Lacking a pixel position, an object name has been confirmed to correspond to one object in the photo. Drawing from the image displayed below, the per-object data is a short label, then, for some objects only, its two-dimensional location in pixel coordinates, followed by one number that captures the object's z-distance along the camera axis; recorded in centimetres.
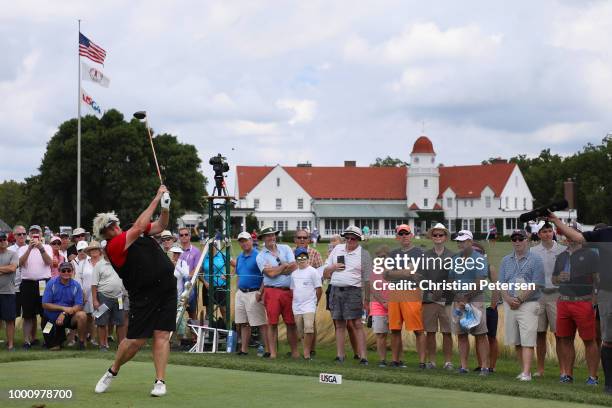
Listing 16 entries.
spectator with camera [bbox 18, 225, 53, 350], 1694
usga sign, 1015
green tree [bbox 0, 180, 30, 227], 13736
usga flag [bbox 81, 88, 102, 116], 4416
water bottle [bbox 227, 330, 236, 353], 1568
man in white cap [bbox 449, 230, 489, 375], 1321
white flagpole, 4396
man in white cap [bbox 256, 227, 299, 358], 1492
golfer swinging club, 936
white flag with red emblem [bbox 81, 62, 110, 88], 4156
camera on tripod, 1655
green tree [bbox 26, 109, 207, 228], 7644
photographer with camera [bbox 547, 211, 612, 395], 1041
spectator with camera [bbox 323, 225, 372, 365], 1429
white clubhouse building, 12331
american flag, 4031
